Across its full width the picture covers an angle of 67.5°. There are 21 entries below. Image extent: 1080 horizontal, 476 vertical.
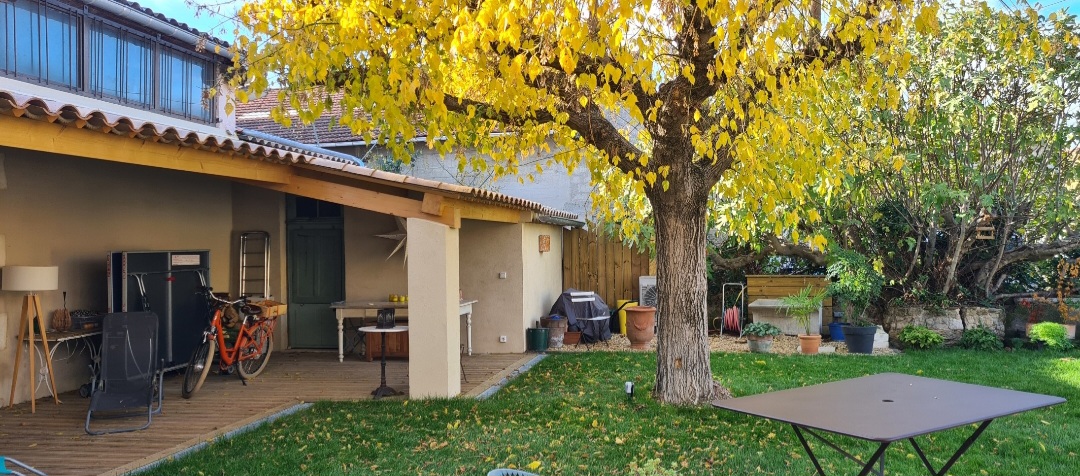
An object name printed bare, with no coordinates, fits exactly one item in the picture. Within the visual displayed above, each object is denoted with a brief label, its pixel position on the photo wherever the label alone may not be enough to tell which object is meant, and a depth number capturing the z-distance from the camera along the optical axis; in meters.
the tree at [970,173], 10.55
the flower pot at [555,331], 12.11
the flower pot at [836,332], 12.29
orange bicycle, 8.40
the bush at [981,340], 11.28
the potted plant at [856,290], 11.23
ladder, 11.23
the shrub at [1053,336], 10.86
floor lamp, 7.36
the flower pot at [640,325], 12.22
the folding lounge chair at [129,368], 7.12
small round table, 8.12
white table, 10.45
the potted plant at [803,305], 12.04
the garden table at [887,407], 3.46
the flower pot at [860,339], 11.16
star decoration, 10.78
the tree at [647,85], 5.98
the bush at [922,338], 11.31
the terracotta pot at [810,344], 11.25
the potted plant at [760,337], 11.56
